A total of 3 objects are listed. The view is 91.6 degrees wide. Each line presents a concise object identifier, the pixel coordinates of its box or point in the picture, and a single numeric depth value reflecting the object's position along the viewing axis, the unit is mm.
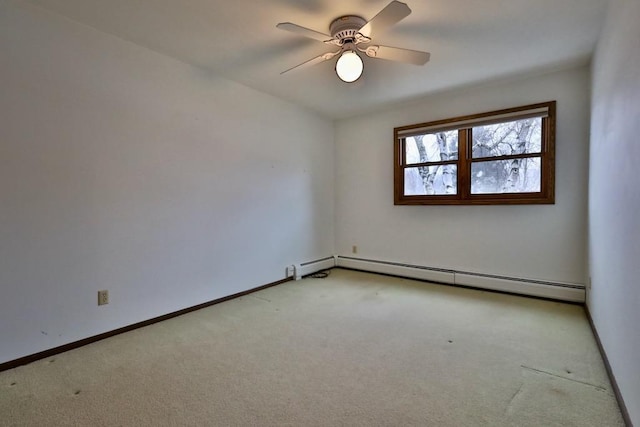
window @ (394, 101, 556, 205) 3256
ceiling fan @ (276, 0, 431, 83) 2023
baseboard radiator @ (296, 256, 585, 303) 3152
